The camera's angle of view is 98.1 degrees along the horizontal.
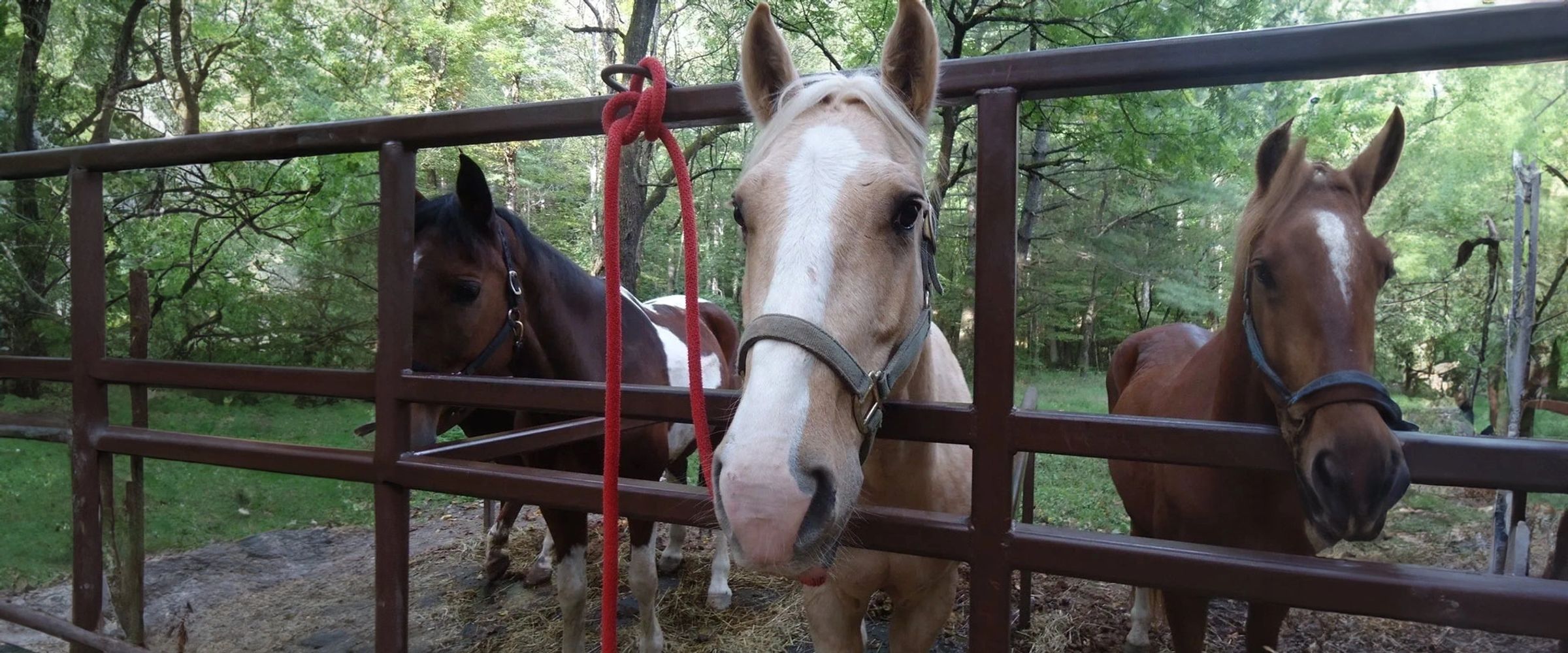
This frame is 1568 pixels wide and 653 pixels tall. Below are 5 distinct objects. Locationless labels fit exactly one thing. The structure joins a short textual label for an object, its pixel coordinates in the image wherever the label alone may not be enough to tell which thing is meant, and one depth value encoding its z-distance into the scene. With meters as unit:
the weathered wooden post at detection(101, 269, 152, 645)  2.35
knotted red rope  1.20
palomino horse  0.95
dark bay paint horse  2.65
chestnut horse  1.39
